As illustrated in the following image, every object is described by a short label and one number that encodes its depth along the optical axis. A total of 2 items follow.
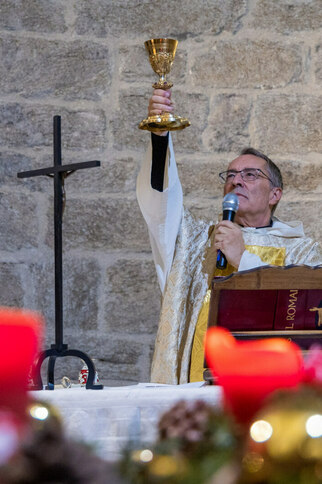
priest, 7.41
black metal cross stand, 6.04
